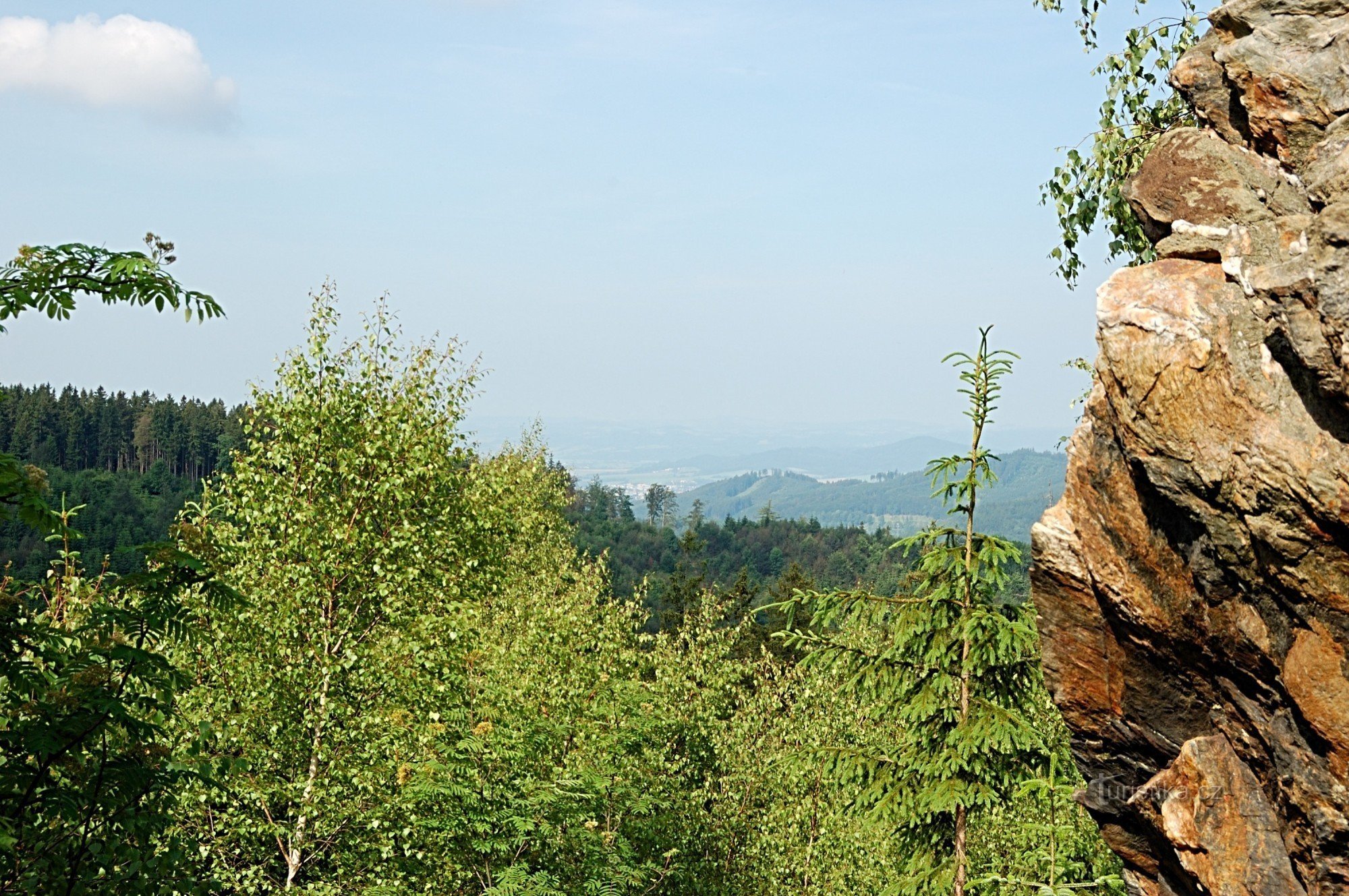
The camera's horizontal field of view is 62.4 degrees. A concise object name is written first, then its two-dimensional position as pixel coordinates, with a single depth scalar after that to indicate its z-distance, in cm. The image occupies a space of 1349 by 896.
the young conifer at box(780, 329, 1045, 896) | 1228
